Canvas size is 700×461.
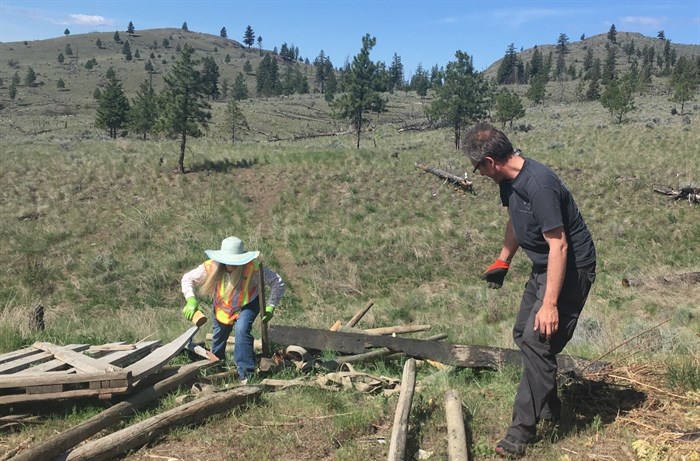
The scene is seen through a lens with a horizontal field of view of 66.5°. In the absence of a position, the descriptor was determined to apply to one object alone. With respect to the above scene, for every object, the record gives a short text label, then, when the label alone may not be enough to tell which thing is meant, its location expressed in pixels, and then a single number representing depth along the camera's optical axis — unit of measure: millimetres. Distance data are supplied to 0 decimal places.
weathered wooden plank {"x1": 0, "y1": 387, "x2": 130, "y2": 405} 4559
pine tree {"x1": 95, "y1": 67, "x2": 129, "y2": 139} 44875
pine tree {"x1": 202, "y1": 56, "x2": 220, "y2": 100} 91200
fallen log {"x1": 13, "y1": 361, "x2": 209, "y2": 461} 3679
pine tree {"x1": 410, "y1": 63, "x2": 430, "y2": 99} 103750
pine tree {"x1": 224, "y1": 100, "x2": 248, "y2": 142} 54531
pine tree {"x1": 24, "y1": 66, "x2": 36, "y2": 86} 99375
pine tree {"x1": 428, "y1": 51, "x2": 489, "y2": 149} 36531
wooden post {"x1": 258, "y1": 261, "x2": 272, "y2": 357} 5629
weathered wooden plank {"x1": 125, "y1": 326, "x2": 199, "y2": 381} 4877
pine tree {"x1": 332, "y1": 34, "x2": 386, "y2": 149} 36406
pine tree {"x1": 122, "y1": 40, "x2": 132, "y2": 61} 137000
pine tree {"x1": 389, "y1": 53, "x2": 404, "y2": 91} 125800
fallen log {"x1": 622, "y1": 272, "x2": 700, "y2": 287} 12969
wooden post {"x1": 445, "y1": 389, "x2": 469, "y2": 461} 3654
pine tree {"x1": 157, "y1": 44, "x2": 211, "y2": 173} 26172
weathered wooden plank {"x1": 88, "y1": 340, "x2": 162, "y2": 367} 5449
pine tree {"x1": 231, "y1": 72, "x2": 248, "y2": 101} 89062
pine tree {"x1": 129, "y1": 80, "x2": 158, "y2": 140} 45219
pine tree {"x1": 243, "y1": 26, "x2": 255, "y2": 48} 191875
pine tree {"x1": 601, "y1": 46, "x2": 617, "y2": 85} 82044
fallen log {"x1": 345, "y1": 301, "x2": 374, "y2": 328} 8234
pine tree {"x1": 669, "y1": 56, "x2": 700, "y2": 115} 50031
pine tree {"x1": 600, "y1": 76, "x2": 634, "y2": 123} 43719
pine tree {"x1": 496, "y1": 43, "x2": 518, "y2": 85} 126375
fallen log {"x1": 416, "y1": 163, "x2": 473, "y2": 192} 24641
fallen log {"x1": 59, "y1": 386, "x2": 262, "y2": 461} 3828
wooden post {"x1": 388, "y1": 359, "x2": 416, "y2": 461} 3625
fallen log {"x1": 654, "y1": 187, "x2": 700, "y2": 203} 21797
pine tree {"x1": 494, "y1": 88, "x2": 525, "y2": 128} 45781
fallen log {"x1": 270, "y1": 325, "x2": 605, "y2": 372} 5727
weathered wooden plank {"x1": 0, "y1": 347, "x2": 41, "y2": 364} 5445
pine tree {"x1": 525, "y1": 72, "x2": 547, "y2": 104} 69750
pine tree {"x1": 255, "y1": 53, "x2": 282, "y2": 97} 102188
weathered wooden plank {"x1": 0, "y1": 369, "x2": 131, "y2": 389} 4574
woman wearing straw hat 5715
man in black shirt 3645
